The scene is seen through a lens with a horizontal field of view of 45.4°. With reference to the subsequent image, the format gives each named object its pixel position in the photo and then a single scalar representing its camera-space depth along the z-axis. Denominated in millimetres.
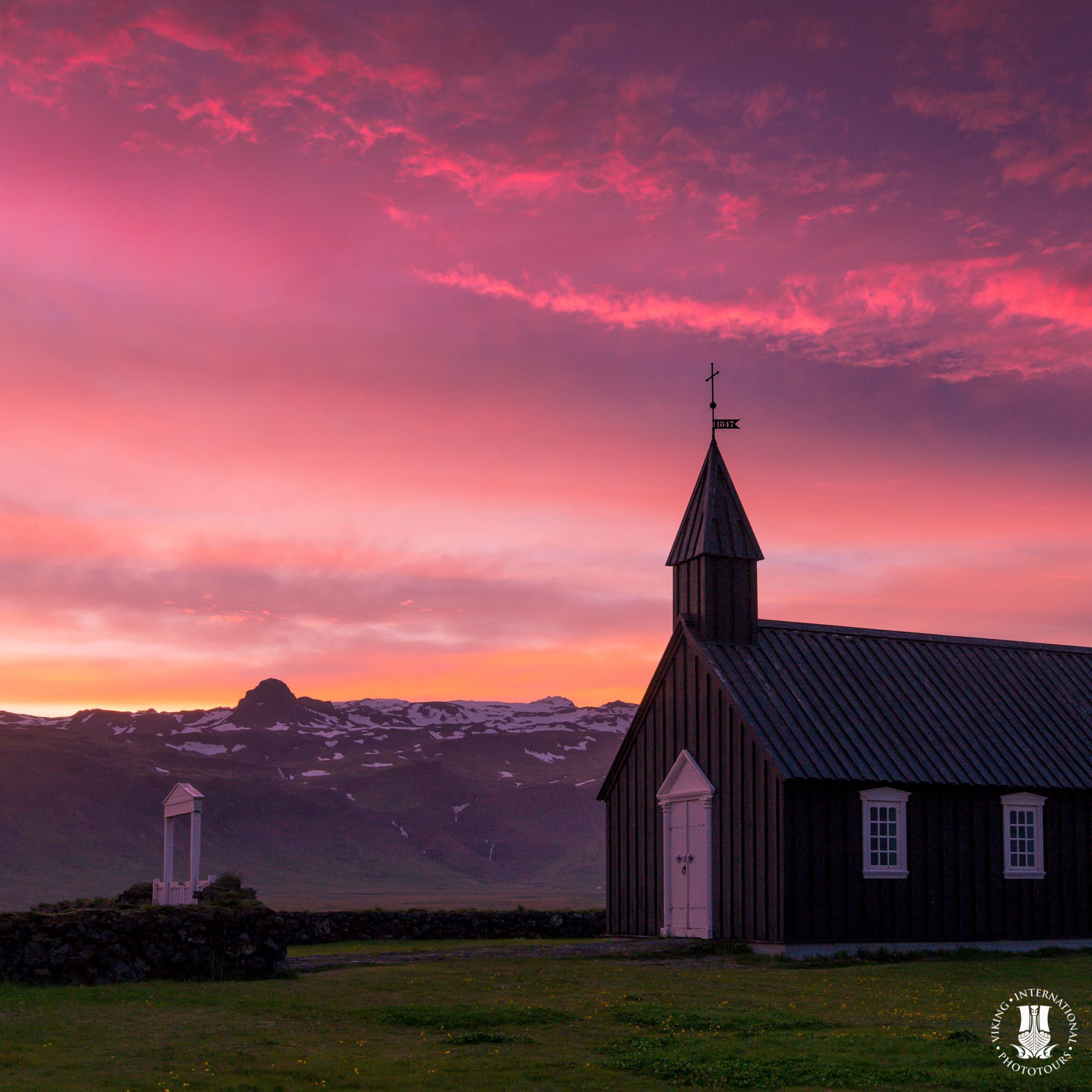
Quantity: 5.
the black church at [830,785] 28422
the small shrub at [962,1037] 14906
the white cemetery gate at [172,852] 34031
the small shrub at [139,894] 37481
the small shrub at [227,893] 31094
